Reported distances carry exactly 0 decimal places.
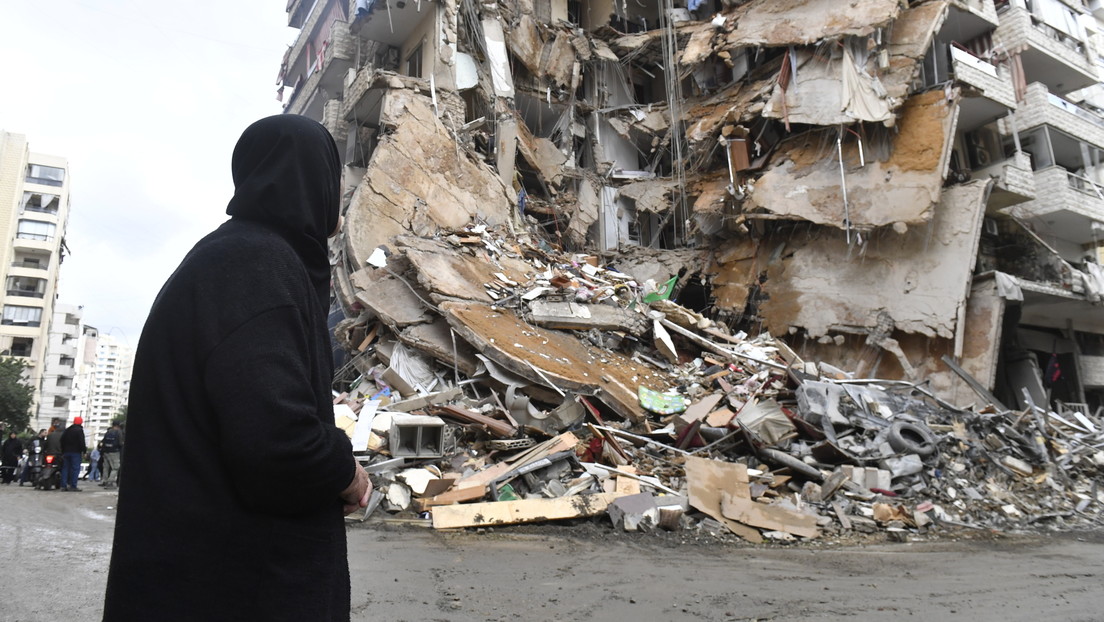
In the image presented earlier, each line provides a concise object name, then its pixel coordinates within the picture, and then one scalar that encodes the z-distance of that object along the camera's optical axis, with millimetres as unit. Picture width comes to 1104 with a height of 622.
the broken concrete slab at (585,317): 11008
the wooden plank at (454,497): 6824
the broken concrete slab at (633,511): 6309
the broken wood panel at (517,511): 6289
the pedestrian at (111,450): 11906
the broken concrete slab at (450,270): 10688
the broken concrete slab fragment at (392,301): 10648
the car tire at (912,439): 8305
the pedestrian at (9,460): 12133
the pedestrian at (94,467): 13930
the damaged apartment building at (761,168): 13867
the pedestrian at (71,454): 10141
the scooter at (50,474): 10414
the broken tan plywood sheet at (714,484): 6660
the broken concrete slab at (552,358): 9211
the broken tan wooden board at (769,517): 6496
